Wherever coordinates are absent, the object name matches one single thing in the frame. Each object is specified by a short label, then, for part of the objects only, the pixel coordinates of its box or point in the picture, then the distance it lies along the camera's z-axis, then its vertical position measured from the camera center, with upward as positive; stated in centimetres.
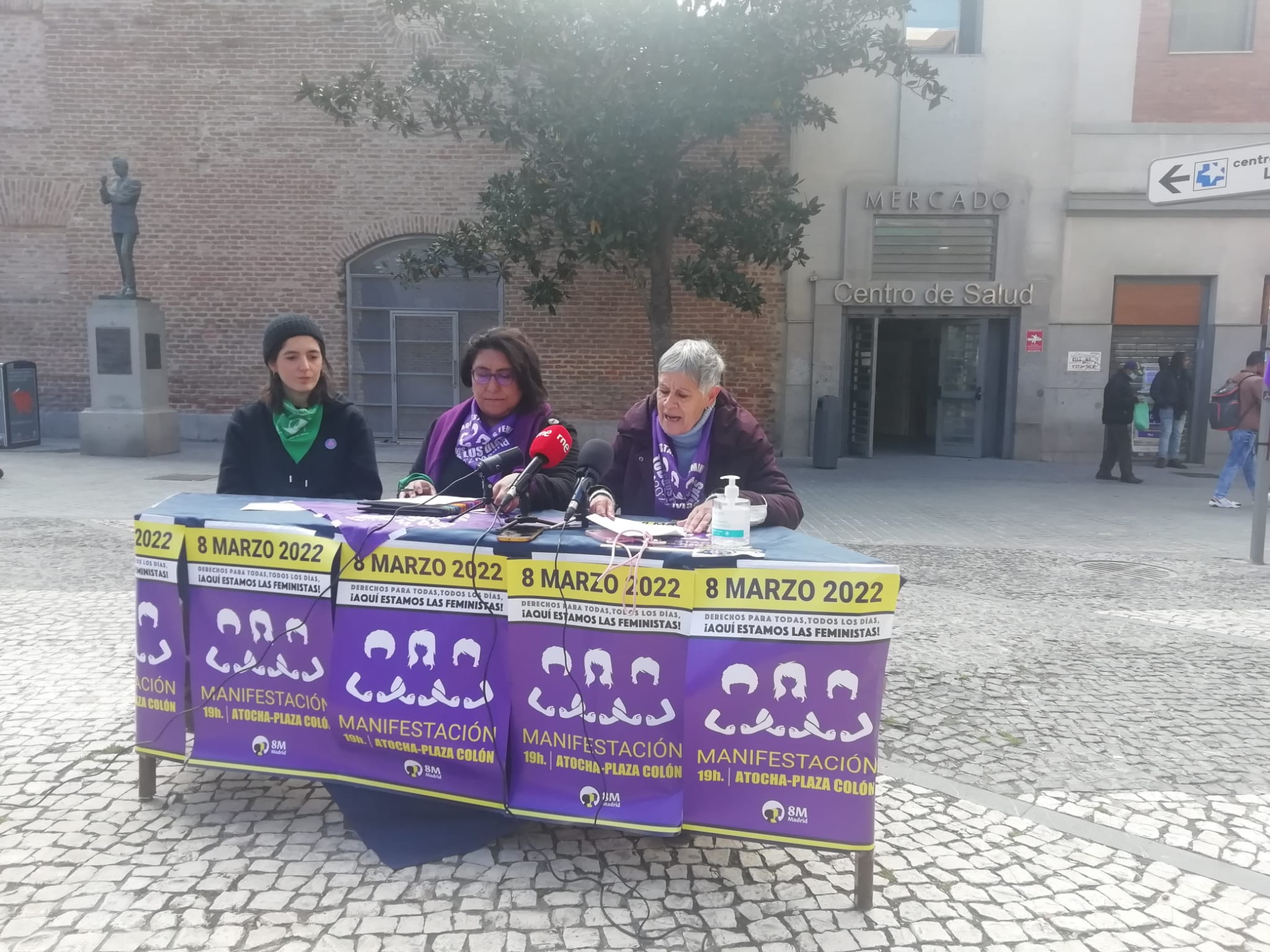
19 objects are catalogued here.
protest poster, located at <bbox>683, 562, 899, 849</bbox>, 275 -100
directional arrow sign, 745 +180
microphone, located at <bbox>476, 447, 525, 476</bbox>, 318 -32
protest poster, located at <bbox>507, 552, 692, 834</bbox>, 287 -101
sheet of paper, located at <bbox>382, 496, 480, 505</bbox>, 348 -50
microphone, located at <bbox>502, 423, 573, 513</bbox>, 344 -28
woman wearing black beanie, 392 -29
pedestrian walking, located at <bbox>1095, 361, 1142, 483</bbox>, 1353 -60
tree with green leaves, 1095 +333
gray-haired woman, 353 -29
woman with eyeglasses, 384 -20
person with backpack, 1063 -35
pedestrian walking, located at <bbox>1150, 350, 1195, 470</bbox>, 1497 -30
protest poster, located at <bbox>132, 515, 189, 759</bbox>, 336 -102
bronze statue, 1398 +239
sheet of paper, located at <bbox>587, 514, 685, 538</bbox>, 304 -52
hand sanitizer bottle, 292 -48
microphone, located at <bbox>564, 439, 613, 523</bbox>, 334 -32
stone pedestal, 1432 -22
